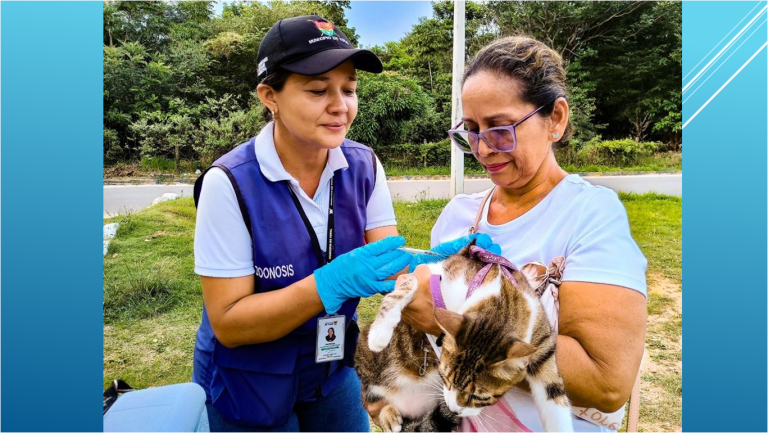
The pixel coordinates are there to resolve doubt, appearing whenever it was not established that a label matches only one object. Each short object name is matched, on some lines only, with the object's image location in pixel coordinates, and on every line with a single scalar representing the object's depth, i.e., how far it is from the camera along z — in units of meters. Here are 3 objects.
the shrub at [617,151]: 6.22
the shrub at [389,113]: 8.32
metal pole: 3.12
